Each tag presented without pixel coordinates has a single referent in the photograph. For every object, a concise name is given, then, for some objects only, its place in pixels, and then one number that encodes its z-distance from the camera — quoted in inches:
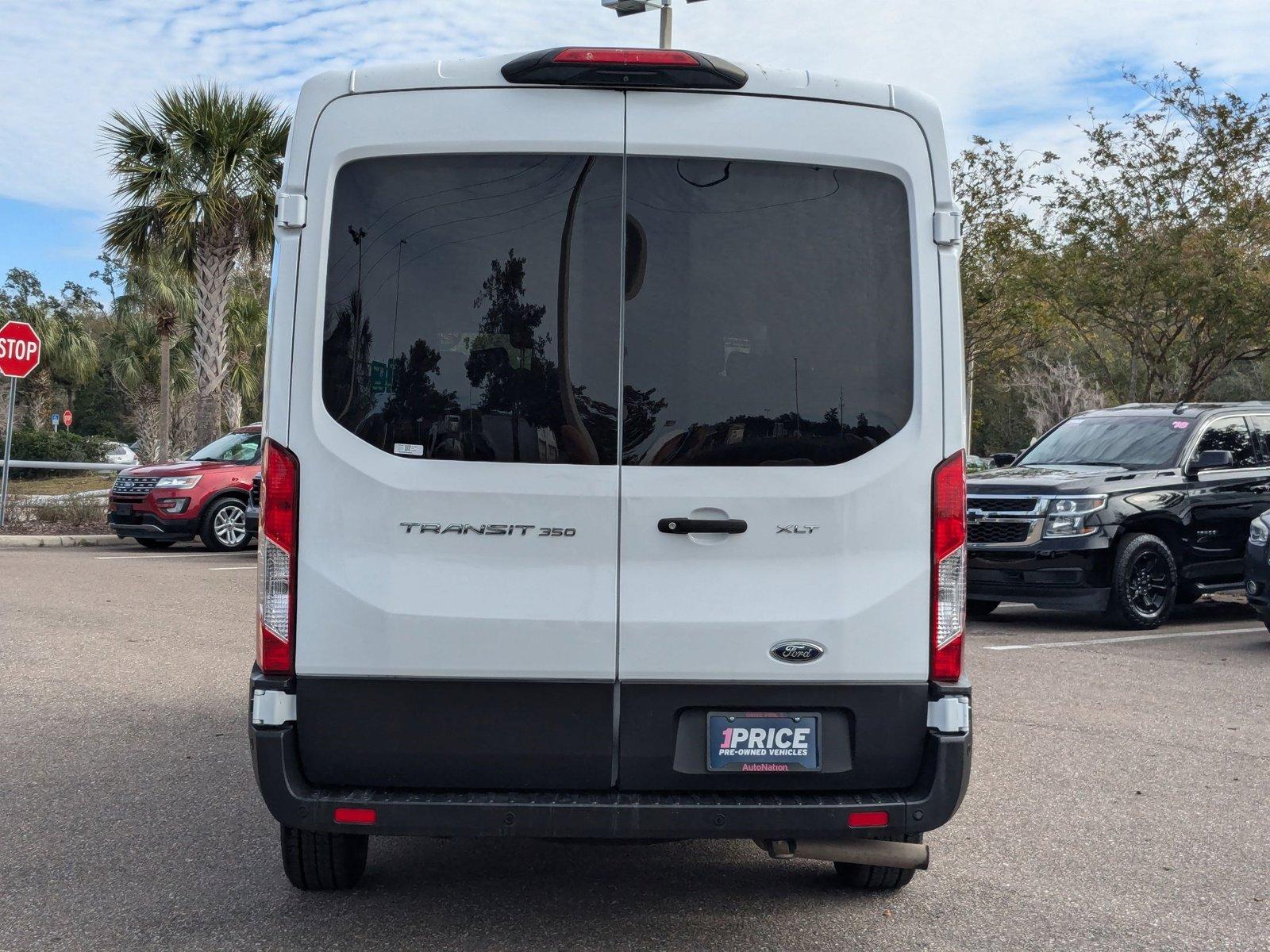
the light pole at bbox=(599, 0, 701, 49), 613.9
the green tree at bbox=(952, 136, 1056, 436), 963.3
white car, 1738.4
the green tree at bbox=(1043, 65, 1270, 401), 738.8
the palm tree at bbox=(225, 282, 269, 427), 1306.6
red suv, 672.4
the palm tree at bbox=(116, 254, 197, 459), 1285.7
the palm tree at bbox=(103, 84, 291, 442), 864.3
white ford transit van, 140.1
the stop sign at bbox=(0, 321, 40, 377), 757.9
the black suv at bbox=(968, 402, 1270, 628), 426.0
